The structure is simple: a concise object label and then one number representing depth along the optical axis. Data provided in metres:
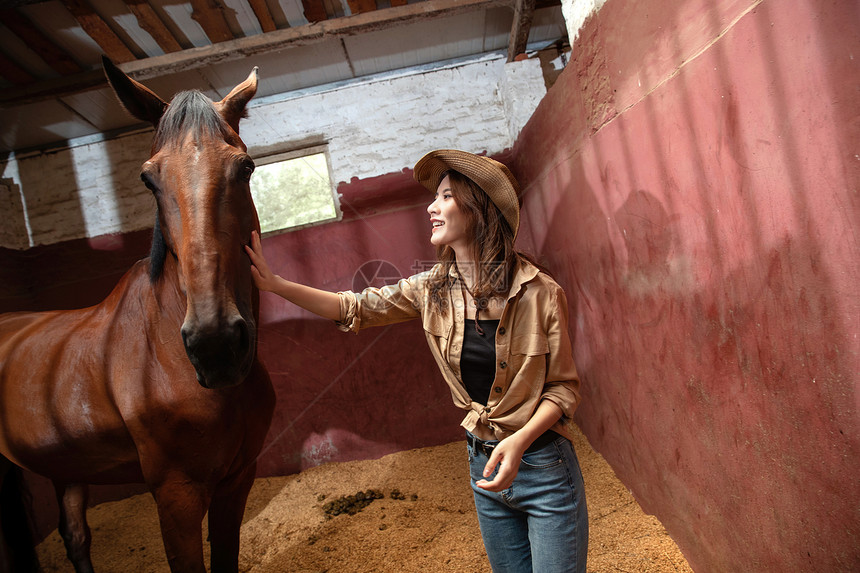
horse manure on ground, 2.94
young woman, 1.17
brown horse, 1.29
